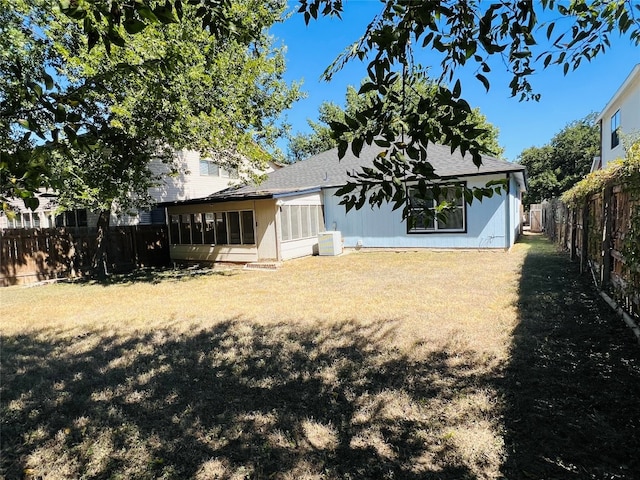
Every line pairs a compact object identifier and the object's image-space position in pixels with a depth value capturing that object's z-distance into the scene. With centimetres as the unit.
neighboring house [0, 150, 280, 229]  1396
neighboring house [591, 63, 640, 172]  1324
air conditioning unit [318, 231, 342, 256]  1390
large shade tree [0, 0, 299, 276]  827
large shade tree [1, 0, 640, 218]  133
